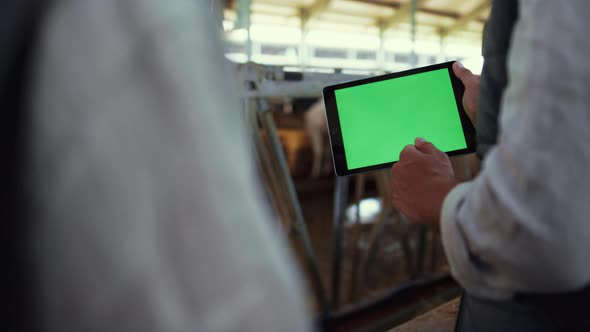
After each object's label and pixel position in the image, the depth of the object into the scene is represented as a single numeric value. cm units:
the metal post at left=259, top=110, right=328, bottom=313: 140
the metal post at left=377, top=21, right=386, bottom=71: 610
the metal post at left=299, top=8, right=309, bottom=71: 561
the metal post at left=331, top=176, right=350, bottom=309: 171
